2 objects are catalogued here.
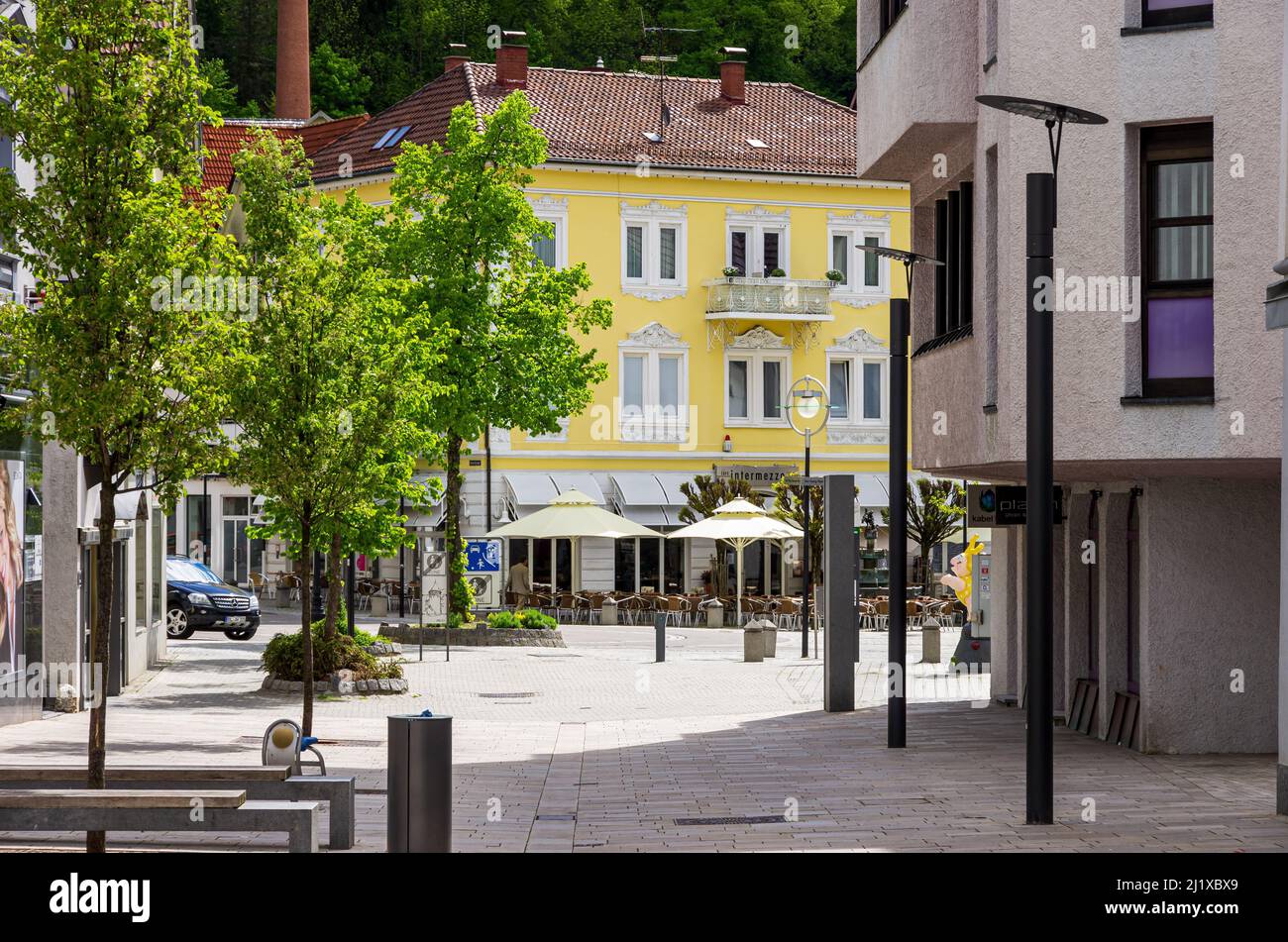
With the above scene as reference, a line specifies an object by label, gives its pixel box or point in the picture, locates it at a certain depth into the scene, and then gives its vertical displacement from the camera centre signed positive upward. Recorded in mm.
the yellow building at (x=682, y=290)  56562 +4974
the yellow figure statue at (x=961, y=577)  35406 -2161
